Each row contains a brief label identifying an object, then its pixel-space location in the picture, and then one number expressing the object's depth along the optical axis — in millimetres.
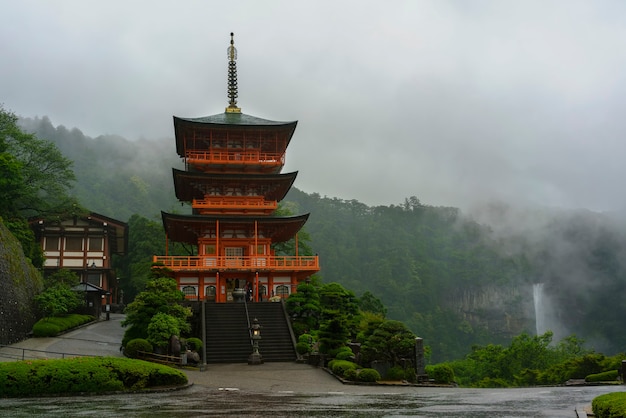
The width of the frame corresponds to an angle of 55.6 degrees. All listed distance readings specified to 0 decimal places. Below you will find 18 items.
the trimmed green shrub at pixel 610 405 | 9408
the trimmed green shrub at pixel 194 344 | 26375
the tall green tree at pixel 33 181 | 42875
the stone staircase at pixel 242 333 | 26745
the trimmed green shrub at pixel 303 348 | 26547
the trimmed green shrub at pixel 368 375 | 21500
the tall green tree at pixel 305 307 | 30078
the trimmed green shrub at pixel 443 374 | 23766
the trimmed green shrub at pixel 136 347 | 24672
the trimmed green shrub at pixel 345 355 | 24297
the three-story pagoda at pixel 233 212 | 36344
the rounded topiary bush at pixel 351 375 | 21734
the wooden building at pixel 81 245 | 51844
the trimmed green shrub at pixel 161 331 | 25062
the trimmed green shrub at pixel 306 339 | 27078
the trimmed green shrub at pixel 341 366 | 22370
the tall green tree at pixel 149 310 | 26703
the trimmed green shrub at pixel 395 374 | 22672
